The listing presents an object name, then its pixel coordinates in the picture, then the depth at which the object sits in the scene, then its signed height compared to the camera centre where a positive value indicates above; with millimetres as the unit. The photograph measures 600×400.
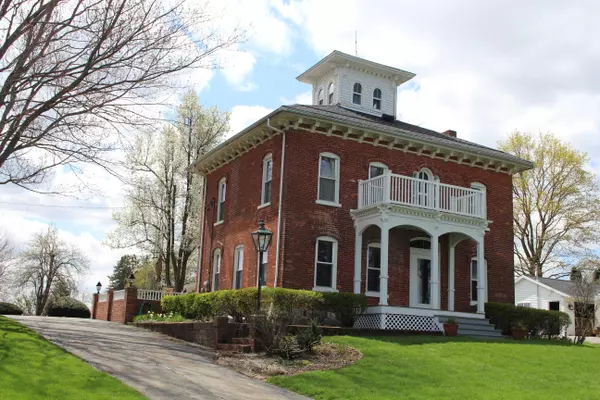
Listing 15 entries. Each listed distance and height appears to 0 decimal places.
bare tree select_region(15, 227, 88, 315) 54625 +2947
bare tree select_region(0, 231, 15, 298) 55312 +2429
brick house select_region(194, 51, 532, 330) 20734 +3595
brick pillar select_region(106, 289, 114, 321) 26869 +16
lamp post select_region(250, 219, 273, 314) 16828 +1940
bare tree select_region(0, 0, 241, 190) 11859 +4617
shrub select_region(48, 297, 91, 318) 32688 -270
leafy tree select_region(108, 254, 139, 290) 68425 +3571
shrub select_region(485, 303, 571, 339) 21781 +209
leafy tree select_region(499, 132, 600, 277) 42875 +8369
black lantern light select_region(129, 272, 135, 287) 26562 +1089
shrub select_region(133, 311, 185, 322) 20931 -336
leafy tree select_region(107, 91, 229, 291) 34250 +5890
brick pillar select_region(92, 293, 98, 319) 29317 +53
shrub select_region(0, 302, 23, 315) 31400 -412
